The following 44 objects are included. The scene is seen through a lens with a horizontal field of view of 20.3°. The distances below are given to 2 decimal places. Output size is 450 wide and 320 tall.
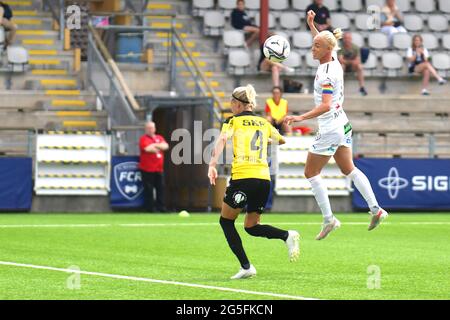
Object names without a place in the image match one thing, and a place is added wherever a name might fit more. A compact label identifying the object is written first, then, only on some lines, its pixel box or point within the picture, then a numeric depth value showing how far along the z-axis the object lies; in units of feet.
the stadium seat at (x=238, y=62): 99.76
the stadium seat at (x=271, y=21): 106.42
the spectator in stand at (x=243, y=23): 102.06
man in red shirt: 83.76
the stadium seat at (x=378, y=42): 107.86
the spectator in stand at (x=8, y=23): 94.55
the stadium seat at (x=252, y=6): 107.04
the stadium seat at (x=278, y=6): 108.63
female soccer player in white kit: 45.73
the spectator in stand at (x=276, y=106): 85.81
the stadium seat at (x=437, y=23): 112.57
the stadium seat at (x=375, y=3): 112.16
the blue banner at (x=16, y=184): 82.12
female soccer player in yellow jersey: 39.83
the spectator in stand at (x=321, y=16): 99.96
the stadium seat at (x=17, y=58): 94.17
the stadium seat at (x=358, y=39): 106.11
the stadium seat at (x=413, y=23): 112.06
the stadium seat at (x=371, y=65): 104.94
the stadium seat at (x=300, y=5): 109.60
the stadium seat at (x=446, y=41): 109.91
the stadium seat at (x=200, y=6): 104.78
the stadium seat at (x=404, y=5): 114.32
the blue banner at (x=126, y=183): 84.89
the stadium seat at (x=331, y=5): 111.55
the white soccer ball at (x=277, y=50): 48.76
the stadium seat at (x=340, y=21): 108.99
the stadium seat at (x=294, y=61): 101.76
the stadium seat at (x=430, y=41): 109.50
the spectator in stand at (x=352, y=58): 100.12
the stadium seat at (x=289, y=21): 107.04
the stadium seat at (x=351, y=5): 111.96
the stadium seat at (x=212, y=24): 103.14
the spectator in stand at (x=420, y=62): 102.68
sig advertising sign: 88.02
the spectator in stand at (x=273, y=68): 95.35
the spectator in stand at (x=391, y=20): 108.68
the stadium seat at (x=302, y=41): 104.53
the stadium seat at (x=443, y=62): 107.14
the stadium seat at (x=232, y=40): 101.35
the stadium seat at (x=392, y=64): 105.60
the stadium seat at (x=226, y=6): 105.01
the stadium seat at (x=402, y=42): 108.17
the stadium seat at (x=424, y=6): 114.73
